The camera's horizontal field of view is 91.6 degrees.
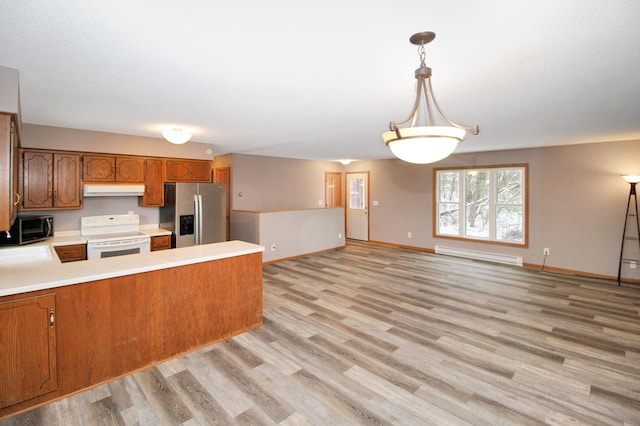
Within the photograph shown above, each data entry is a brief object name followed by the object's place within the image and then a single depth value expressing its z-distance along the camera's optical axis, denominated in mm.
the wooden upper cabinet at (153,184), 4879
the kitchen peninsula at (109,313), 2105
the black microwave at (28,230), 3511
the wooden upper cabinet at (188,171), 5098
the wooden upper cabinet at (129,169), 4609
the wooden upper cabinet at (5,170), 2127
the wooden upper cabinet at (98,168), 4363
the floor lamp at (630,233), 4992
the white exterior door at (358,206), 8867
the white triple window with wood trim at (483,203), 6293
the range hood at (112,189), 4320
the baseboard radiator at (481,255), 6250
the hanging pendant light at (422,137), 1496
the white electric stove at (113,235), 4090
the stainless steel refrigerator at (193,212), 4949
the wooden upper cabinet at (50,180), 3951
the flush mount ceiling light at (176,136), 3821
